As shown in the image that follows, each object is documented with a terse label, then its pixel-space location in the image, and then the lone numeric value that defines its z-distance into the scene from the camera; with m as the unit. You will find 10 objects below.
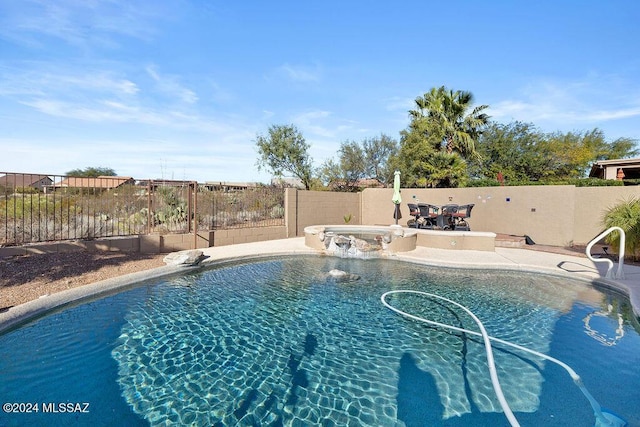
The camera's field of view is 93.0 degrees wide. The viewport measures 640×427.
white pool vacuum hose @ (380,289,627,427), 2.31
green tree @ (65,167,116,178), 34.47
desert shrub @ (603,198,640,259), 7.94
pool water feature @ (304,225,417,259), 9.01
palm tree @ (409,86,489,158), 17.80
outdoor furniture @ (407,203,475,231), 11.60
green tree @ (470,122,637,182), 20.91
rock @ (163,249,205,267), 7.16
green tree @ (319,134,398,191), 19.58
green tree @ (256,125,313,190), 18.61
